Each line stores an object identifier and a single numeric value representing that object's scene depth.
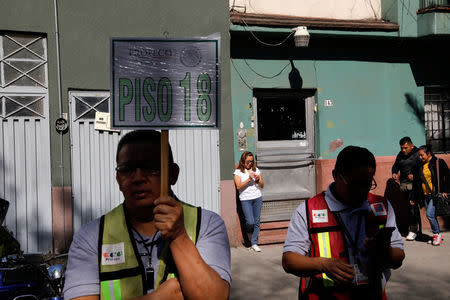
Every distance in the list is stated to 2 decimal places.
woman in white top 10.17
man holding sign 2.15
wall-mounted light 10.60
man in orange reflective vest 3.21
